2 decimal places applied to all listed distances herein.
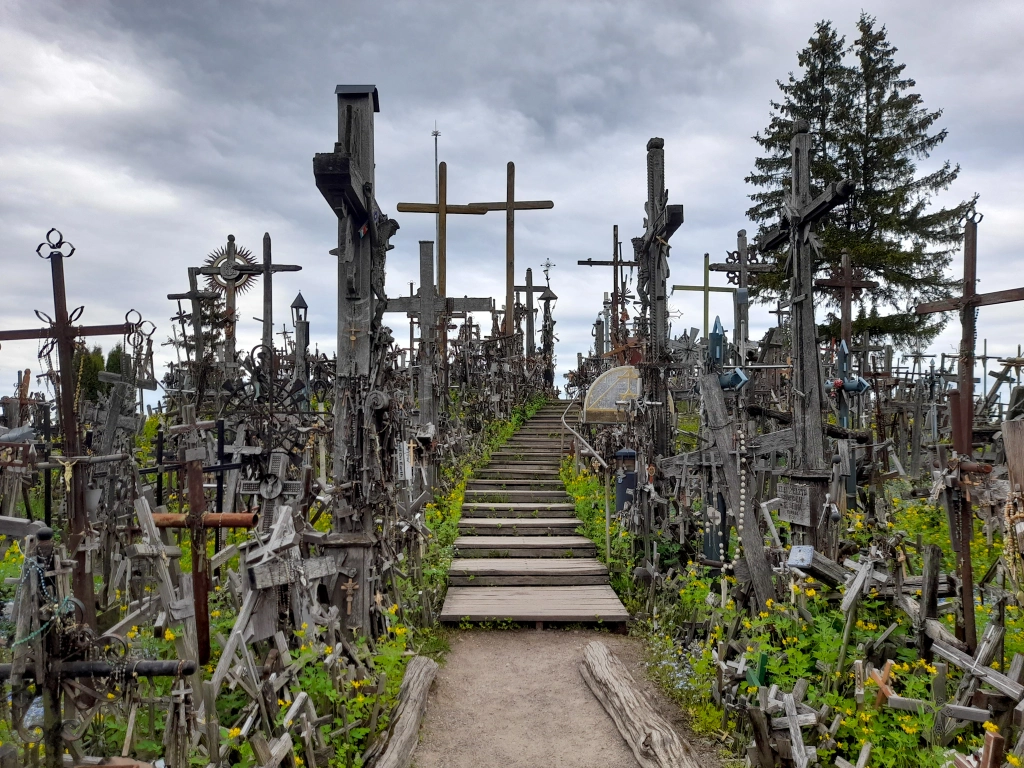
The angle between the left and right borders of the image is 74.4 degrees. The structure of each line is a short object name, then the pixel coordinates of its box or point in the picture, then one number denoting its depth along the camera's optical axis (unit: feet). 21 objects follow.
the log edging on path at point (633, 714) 16.29
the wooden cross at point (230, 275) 48.73
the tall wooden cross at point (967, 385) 14.12
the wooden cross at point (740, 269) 48.14
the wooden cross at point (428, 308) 45.50
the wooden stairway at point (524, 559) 27.30
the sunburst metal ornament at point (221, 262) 50.51
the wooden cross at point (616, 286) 54.08
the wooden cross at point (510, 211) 62.49
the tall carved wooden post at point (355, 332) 20.67
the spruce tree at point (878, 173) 64.08
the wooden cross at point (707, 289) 66.49
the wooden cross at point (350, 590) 20.01
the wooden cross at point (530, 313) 82.79
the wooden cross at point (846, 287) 38.96
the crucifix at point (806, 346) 20.30
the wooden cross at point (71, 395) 14.43
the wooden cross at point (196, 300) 45.57
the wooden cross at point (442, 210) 56.59
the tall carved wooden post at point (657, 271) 35.68
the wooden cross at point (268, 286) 49.42
